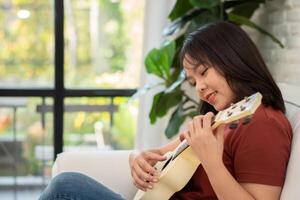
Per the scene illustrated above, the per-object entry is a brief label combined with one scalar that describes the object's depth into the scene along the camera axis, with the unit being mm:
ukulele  1814
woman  1901
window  4067
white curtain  3810
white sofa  2433
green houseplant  3115
